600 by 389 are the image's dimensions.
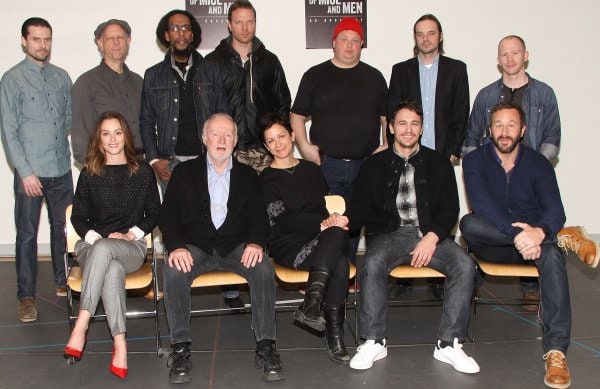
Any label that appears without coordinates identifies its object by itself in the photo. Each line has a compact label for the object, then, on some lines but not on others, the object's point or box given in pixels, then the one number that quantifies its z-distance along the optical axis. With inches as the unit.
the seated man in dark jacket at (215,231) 142.4
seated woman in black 144.3
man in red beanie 180.4
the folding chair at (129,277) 148.9
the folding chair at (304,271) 151.9
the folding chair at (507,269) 152.7
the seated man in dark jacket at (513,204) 145.9
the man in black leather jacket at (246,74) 180.4
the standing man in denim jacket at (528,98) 173.8
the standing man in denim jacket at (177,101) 176.4
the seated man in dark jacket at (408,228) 146.1
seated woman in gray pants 150.3
